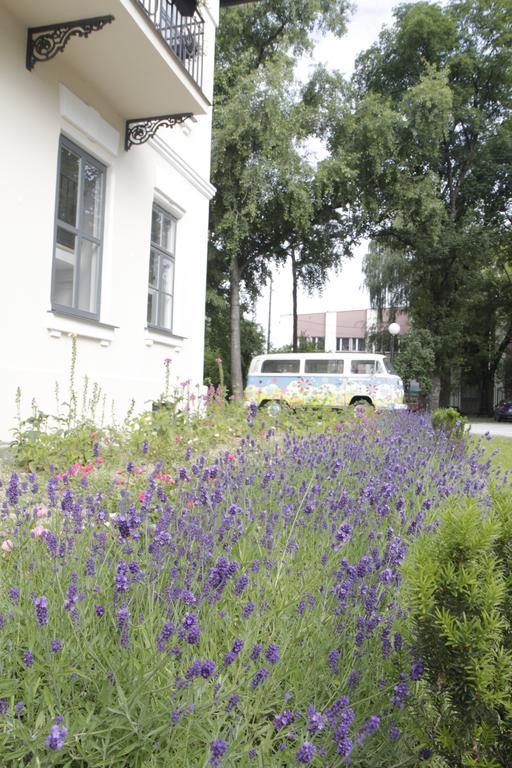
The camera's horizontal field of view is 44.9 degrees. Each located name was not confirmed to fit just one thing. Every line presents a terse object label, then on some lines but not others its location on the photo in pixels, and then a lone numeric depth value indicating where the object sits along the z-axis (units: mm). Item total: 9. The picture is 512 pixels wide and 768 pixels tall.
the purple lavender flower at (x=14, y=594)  1770
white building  6074
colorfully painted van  18844
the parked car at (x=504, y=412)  29906
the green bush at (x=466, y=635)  1362
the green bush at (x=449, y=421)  7859
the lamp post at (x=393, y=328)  22811
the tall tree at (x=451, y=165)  23312
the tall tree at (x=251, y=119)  18531
